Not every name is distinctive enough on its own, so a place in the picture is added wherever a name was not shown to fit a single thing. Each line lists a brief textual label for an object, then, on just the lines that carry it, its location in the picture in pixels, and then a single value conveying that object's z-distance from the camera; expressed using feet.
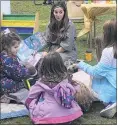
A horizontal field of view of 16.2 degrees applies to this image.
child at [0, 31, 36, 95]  13.43
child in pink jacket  12.46
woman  17.33
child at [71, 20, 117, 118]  13.16
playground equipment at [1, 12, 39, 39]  21.40
